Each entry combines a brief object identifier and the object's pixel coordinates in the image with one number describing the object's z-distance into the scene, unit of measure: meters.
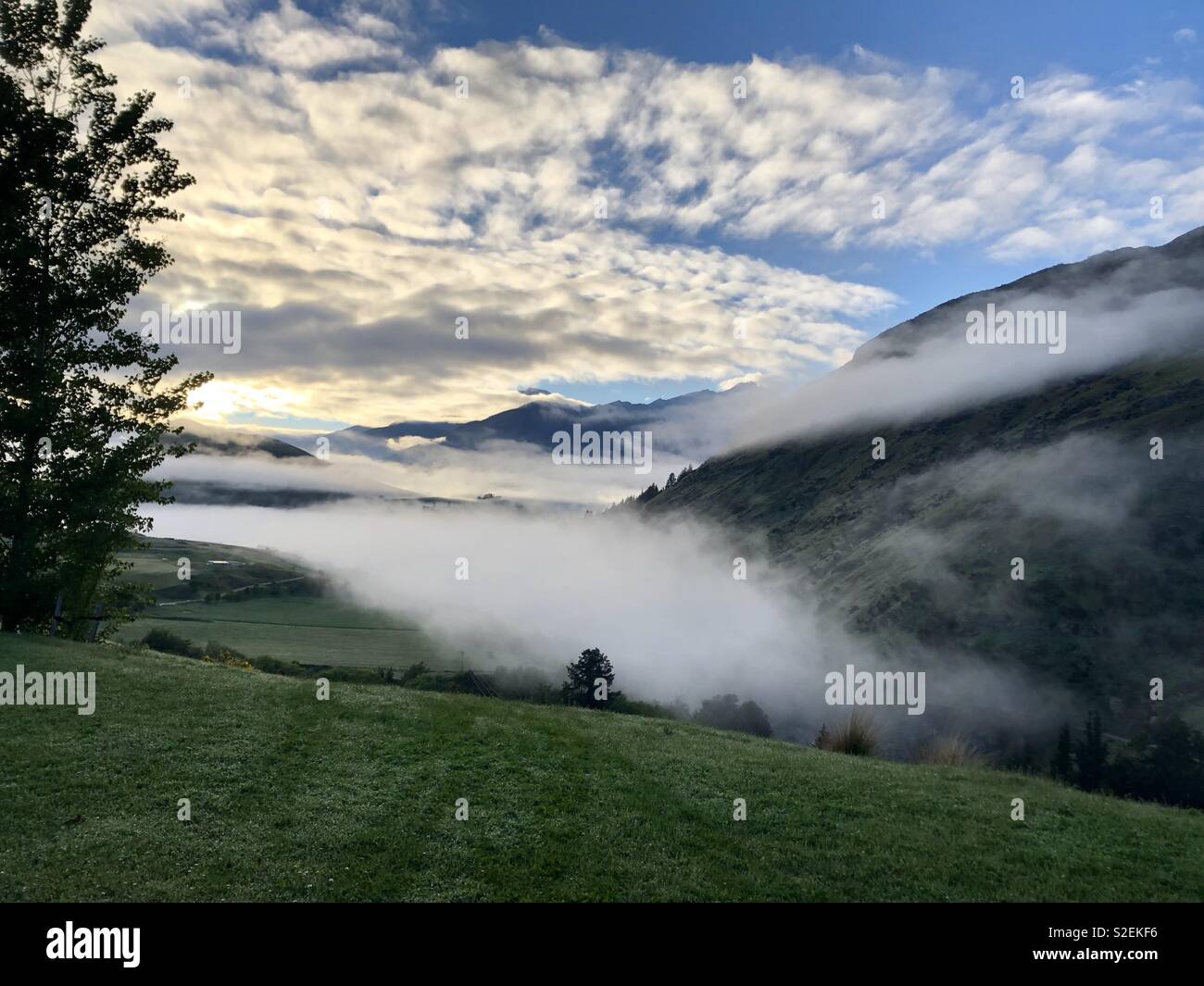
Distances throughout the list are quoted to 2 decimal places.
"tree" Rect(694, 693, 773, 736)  134.79
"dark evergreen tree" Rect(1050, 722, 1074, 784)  100.19
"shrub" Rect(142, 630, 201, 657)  93.68
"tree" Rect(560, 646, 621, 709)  93.28
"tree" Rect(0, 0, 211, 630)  29.00
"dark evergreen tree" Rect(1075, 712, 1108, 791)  109.75
